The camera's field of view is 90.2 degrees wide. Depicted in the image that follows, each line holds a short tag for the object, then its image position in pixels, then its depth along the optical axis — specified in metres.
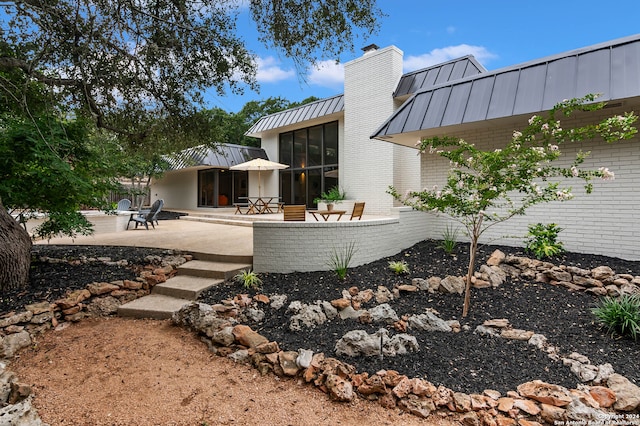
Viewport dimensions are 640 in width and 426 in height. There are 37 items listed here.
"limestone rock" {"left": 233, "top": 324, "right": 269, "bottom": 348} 3.27
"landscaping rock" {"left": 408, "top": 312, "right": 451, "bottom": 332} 3.54
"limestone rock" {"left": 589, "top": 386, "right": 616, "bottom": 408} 2.35
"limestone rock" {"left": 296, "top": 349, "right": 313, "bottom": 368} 2.90
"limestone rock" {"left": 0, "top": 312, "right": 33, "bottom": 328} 3.57
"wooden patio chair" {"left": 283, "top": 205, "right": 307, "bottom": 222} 6.75
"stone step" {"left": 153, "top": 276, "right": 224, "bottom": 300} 4.49
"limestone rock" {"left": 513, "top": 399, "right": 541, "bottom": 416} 2.30
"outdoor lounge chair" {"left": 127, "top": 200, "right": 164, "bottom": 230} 9.56
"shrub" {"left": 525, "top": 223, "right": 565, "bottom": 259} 5.38
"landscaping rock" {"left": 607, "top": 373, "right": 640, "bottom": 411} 2.28
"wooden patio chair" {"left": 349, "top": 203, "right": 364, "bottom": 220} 7.83
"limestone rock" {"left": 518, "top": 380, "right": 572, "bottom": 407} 2.35
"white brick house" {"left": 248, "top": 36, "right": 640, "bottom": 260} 4.73
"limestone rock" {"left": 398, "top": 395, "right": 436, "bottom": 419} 2.40
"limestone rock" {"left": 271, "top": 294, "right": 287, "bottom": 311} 4.14
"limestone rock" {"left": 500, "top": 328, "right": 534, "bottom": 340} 3.33
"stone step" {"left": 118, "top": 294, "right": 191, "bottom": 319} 4.17
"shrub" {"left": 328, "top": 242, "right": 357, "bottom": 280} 5.03
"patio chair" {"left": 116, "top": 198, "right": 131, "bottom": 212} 11.38
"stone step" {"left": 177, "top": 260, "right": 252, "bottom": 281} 4.91
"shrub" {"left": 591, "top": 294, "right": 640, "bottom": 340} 3.17
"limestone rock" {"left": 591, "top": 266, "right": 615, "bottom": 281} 4.50
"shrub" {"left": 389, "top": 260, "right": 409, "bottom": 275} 5.09
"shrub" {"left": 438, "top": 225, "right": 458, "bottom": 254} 5.99
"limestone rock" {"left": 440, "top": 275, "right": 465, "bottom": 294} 4.43
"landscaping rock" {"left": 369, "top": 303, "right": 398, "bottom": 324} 3.72
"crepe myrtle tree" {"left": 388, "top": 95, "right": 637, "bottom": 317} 3.42
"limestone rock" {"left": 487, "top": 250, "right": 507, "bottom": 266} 5.24
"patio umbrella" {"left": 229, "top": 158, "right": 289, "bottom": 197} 12.91
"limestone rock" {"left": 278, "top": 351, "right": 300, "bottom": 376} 2.91
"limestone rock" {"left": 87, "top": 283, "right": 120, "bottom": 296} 4.46
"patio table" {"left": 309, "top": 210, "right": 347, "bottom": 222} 7.87
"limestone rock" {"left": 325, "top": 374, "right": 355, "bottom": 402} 2.56
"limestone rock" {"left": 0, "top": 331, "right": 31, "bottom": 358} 3.30
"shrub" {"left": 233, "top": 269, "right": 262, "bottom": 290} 4.66
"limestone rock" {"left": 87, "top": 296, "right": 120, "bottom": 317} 4.31
